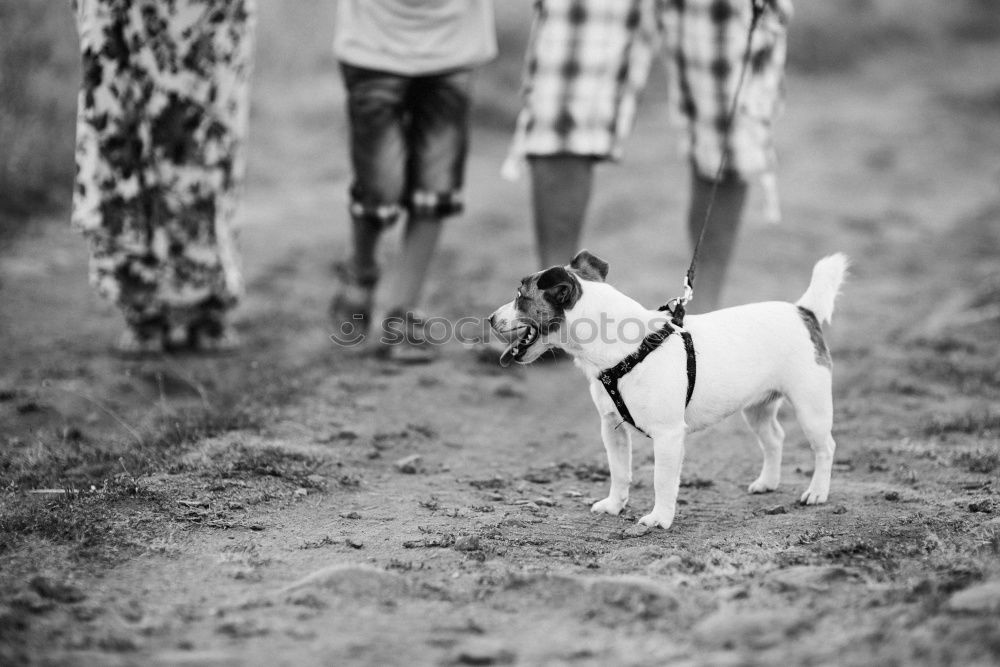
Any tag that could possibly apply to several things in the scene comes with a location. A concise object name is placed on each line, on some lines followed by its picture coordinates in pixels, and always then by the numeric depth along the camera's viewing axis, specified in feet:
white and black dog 21.16
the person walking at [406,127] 33.45
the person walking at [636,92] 30.32
